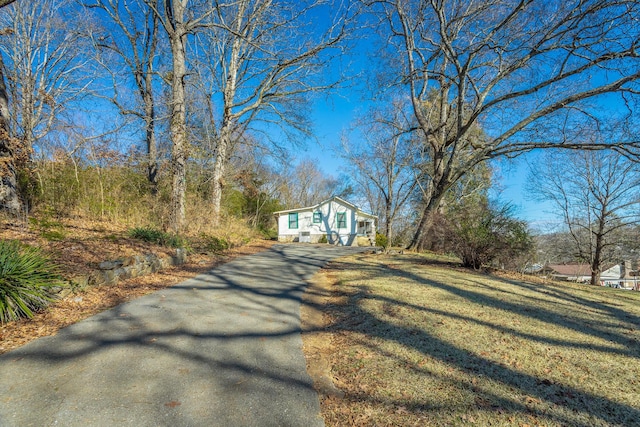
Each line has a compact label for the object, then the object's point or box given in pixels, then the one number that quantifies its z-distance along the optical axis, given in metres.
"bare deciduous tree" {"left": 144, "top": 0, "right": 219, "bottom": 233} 9.26
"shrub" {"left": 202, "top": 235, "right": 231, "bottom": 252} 9.75
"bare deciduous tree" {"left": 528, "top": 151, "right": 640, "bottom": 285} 14.12
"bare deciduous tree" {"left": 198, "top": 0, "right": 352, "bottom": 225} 12.30
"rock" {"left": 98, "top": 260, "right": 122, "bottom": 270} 4.94
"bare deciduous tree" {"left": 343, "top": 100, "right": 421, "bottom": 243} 19.97
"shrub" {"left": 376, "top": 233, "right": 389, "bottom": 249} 25.59
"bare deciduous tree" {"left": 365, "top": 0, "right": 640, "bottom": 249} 7.54
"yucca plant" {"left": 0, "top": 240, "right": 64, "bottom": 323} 3.30
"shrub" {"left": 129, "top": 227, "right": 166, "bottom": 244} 7.27
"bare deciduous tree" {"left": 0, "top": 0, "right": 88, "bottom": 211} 5.83
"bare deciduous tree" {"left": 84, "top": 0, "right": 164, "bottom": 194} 11.72
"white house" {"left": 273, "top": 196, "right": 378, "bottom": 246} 25.34
